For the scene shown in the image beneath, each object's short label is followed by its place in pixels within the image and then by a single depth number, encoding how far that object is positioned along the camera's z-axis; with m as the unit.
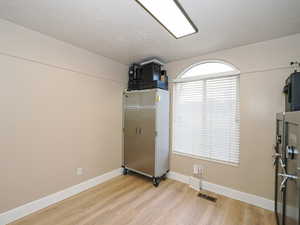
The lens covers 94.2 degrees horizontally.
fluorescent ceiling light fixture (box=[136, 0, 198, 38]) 1.36
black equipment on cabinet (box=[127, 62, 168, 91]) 2.73
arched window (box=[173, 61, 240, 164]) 2.35
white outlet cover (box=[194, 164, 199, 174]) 2.59
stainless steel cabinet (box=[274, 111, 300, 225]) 0.85
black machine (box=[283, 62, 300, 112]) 1.42
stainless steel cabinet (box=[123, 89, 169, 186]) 2.64
